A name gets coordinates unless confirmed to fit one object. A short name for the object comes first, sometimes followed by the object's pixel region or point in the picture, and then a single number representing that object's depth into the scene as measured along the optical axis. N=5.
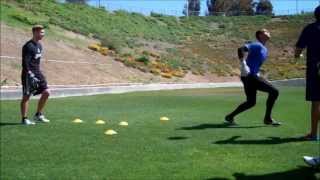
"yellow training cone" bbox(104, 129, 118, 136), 10.30
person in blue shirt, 10.83
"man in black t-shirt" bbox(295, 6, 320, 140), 8.29
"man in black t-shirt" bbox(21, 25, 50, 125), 11.40
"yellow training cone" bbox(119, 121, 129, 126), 11.74
